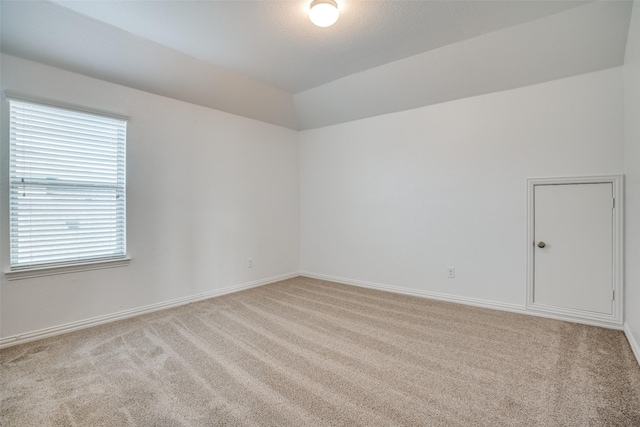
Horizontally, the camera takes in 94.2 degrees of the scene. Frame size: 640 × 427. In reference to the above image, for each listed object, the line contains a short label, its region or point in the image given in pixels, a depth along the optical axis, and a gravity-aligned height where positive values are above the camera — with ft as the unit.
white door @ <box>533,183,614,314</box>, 9.91 -1.03
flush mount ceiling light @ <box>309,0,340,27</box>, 7.53 +5.21
